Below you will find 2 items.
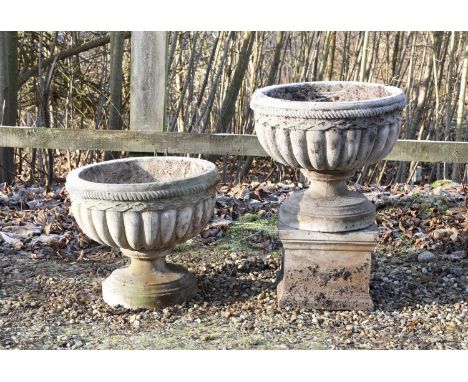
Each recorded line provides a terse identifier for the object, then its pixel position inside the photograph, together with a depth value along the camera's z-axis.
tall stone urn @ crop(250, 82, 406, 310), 3.87
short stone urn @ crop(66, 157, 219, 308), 3.88
